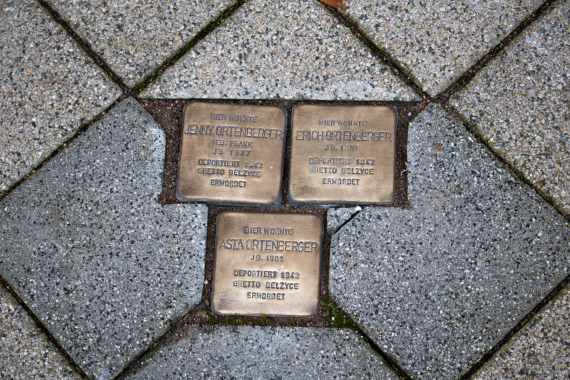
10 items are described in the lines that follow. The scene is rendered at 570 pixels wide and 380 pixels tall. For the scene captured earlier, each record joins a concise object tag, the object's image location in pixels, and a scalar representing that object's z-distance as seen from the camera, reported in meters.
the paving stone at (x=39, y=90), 0.64
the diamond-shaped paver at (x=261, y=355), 0.61
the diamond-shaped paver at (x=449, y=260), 0.62
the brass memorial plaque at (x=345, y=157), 0.62
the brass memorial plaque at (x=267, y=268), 0.62
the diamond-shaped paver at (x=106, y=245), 0.62
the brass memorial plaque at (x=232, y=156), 0.62
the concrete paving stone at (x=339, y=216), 0.63
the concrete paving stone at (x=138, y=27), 0.65
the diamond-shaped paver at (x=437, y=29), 0.64
